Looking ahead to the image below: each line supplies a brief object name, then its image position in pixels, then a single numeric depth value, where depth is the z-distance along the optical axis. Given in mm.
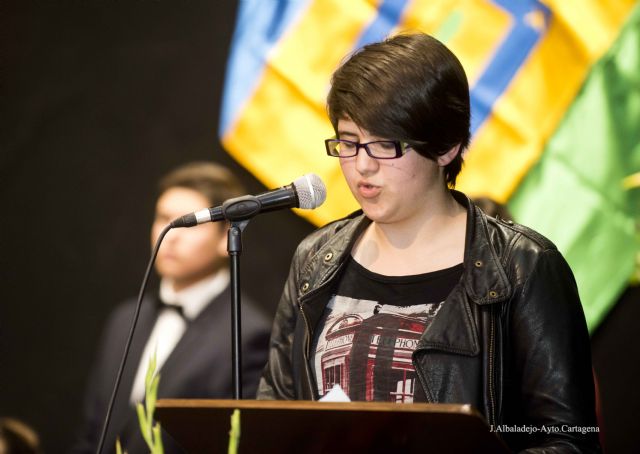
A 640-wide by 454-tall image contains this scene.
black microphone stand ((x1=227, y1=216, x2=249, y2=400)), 3807
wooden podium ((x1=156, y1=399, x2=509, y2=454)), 3550
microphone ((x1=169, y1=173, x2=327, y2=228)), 3815
